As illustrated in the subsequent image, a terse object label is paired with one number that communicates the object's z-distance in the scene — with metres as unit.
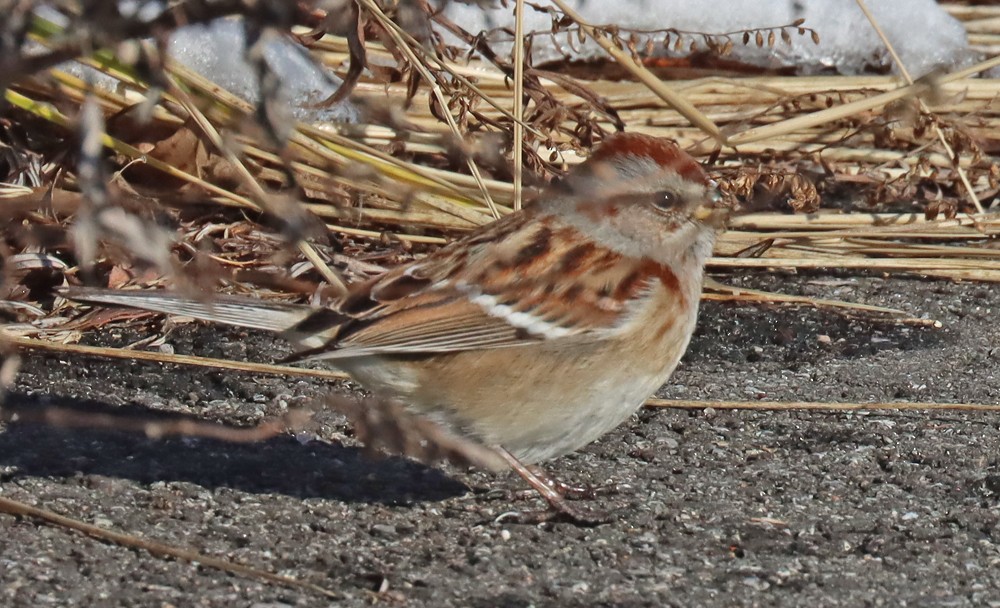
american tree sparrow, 6.41
